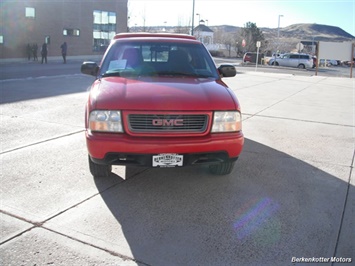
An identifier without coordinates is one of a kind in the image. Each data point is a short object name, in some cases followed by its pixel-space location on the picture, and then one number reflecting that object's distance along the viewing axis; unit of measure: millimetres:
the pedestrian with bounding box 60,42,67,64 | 28484
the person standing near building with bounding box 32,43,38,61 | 28777
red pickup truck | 3822
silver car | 40906
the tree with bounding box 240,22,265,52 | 66938
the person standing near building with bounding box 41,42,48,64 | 26931
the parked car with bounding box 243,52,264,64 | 45888
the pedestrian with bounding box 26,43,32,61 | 28641
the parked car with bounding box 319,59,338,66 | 53312
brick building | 27281
